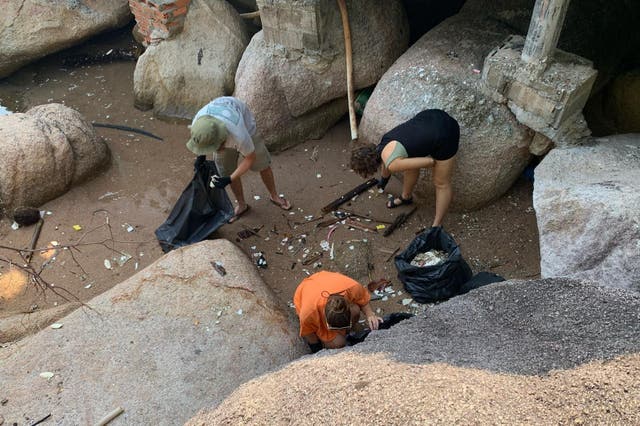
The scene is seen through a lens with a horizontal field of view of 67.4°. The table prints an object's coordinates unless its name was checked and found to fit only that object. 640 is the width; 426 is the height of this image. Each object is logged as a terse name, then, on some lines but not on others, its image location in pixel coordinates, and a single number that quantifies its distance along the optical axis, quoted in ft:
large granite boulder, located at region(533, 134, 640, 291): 10.43
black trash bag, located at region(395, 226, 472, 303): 13.42
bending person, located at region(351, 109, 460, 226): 13.83
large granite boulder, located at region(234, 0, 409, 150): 18.62
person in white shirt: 13.96
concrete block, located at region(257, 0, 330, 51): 17.66
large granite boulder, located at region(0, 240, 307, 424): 9.87
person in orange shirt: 11.27
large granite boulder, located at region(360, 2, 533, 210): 15.12
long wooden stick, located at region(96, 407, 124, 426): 9.50
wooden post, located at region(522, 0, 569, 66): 12.80
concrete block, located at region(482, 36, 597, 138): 13.46
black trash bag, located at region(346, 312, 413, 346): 12.37
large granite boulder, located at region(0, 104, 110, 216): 16.87
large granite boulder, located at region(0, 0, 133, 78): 23.45
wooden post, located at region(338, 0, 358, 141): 18.17
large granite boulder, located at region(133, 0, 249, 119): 21.33
